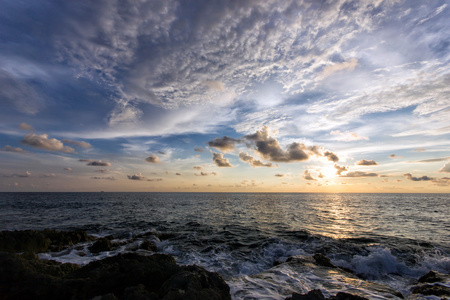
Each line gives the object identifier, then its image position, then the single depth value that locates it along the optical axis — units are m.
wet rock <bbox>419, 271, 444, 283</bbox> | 9.94
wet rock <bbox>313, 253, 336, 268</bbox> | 12.14
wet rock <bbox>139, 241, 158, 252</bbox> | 16.05
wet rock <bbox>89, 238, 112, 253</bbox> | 14.89
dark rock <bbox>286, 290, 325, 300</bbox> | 6.02
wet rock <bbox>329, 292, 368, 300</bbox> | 6.25
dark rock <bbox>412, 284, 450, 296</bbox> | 8.33
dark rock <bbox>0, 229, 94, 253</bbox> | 13.59
